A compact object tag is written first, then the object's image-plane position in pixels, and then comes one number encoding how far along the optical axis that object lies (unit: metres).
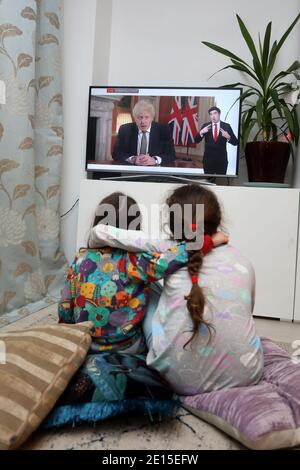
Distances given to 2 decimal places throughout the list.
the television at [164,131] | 2.23
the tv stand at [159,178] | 2.22
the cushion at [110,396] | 0.88
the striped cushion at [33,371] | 0.78
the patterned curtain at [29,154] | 1.86
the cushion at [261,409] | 0.81
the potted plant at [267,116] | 2.08
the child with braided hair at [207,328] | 0.98
